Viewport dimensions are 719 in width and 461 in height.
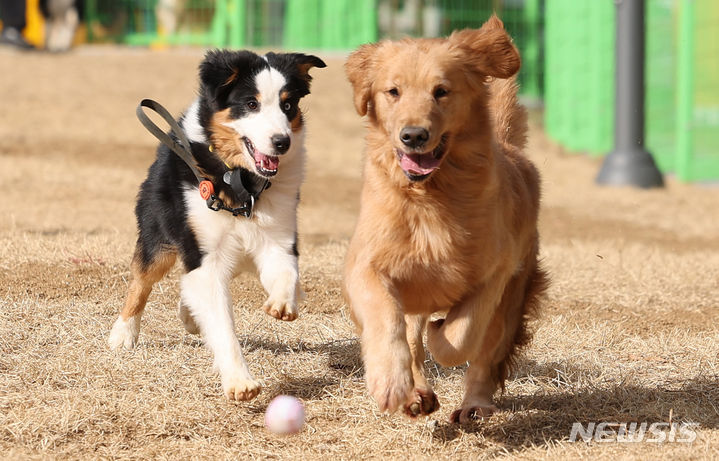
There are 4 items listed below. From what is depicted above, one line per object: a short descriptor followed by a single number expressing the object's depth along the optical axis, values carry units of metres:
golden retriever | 7.39
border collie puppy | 8.86
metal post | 23.61
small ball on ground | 8.11
